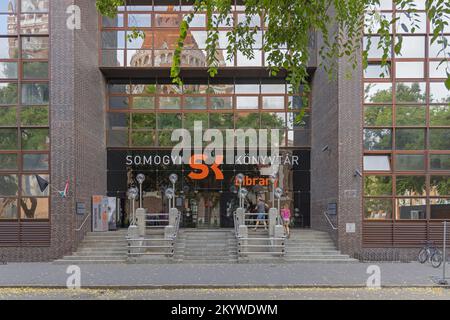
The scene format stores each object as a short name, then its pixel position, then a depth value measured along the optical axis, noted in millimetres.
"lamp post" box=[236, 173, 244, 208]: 22306
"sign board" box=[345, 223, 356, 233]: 19812
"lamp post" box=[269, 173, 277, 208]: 24598
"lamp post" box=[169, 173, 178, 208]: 23428
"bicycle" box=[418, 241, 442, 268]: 18016
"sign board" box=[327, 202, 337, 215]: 20362
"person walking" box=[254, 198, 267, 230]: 21580
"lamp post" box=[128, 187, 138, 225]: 22595
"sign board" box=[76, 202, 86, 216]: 20172
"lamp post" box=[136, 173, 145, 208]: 22627
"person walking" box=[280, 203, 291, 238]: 21219
